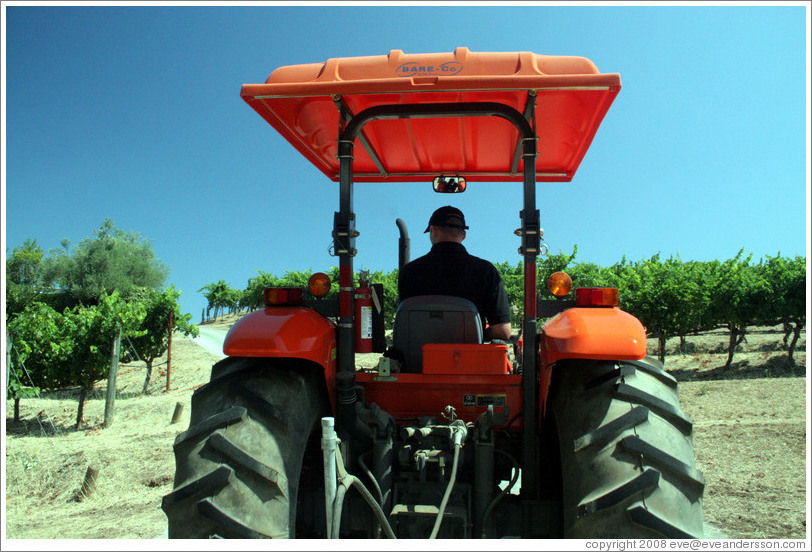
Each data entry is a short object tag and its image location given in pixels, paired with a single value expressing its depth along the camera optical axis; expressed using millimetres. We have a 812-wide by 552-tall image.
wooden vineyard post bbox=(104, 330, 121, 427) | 11766
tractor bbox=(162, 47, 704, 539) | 1955
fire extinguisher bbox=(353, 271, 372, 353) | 2617
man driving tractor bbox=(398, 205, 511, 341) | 3027
